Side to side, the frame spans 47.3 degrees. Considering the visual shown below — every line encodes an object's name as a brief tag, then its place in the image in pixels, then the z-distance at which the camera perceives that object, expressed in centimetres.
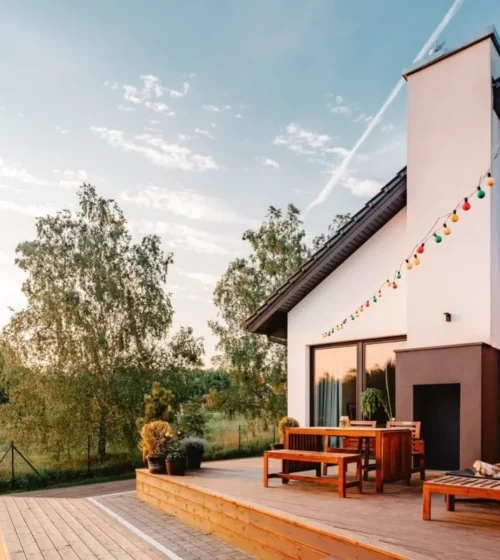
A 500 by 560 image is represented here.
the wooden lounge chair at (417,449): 699
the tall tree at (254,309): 1762
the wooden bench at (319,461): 589
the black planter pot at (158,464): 823
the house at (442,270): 739
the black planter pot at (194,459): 882
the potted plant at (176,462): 809
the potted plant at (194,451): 878
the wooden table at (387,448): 614
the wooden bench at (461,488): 438
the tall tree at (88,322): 1488
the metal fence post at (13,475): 1232
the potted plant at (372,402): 909
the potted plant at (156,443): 825
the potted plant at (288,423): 971
